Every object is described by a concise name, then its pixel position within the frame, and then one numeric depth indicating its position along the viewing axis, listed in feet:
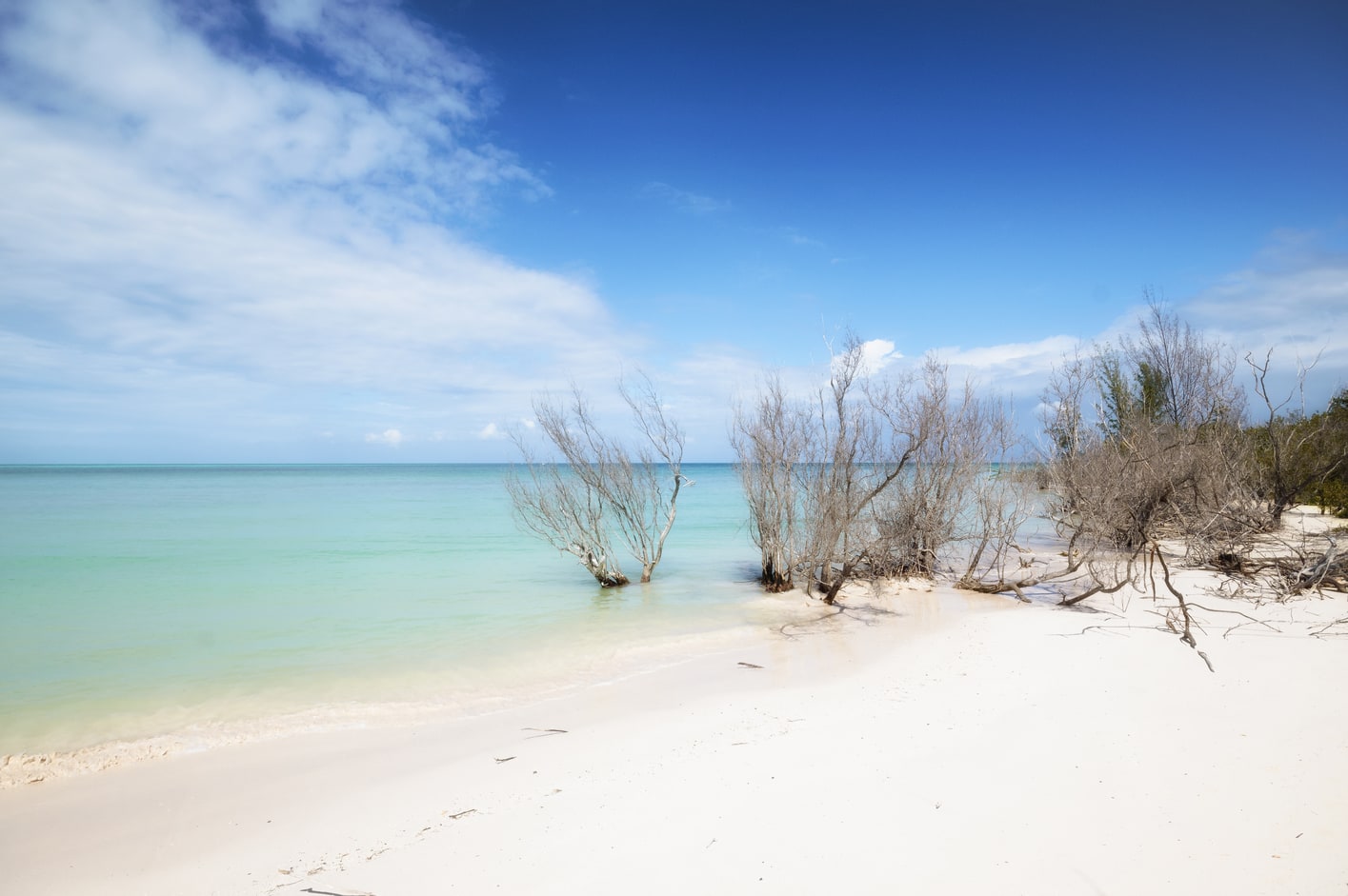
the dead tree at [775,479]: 40.88
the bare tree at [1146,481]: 38.88
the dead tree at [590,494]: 45.88
